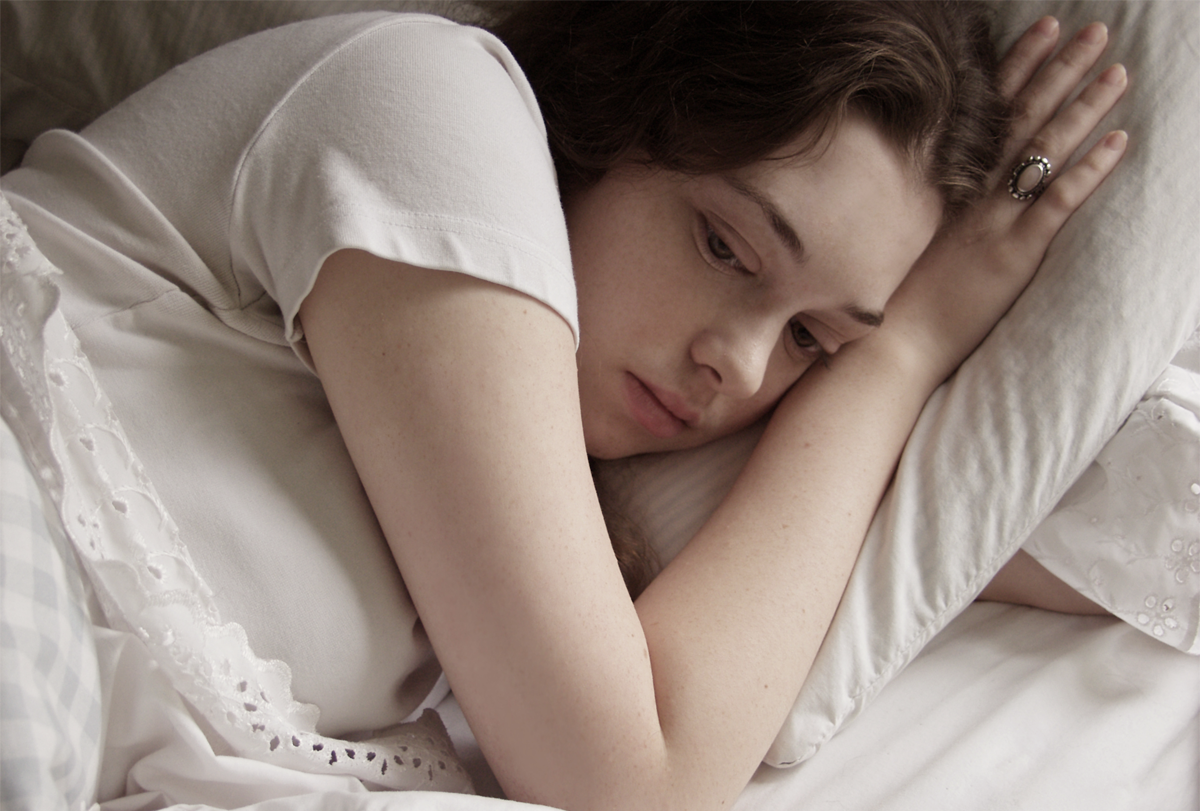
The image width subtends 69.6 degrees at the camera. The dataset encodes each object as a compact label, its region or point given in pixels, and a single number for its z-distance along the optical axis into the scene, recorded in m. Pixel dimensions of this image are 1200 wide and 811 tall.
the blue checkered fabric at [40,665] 0.49
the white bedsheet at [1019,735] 0.79
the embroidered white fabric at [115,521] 0.58
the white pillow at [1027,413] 0.86
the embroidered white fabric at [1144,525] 0.88
